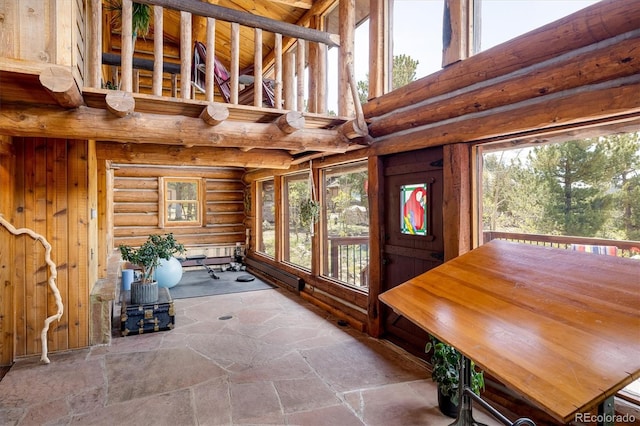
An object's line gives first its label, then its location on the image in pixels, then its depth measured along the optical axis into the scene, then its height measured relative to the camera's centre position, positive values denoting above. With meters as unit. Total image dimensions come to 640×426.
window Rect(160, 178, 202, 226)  9.22 +0.36
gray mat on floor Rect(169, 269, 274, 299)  6.76 -1.49
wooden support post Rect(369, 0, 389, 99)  4.29 +2.10
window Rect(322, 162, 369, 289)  5.48 -0.19
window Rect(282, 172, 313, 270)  6.84 -0.23
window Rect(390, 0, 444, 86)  3.70 +2.00
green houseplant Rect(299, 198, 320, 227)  5.61 +0.04
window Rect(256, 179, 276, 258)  8.46 -0.09
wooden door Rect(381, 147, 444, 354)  3.71 -0.13
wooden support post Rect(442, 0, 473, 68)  3.26 +1.73
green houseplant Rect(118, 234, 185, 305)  4.83 -0.67
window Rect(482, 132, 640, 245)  2.68 +0.21
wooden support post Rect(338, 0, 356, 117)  4.52 +2.20
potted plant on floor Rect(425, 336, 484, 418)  2.77 -1.32
